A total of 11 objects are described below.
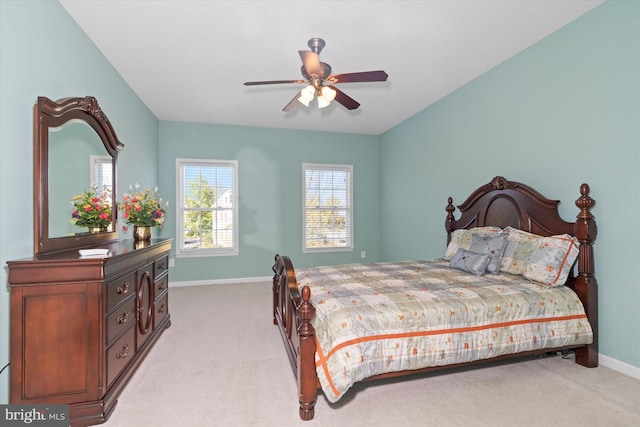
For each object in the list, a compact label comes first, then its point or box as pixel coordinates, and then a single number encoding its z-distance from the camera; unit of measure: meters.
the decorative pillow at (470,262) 2.89
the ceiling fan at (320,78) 2.43
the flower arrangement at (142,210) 3.13
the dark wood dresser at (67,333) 1.76
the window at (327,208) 6.01
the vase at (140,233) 3.10
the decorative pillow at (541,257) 2.52
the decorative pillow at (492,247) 2.88
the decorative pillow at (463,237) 3.33
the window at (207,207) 5.43
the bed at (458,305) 1.92
